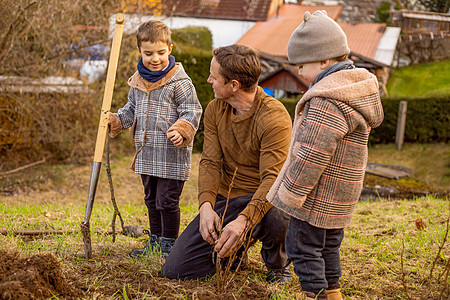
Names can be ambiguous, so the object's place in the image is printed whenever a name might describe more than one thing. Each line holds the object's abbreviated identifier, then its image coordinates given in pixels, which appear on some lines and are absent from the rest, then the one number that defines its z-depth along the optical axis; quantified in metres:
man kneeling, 2.58
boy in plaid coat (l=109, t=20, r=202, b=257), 3.07
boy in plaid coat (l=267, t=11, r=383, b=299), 2.06
